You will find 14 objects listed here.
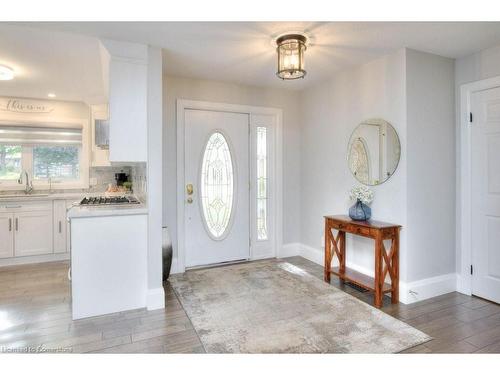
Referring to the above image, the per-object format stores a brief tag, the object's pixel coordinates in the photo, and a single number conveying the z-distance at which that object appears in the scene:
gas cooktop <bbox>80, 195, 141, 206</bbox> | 3.18
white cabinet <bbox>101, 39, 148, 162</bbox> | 2.67
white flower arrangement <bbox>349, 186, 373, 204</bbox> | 3.12
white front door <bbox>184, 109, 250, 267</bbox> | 3.85
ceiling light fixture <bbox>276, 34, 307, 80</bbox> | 2.53
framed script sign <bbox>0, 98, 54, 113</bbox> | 4.52
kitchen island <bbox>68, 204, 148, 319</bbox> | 2.53
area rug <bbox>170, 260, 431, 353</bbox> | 2.12
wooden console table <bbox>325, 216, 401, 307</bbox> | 2.74
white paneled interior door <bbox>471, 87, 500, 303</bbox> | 2.84
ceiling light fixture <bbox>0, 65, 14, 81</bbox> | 3.31
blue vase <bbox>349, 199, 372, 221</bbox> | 3.10
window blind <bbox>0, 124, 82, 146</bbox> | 4.56
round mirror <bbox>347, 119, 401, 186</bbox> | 2.99
